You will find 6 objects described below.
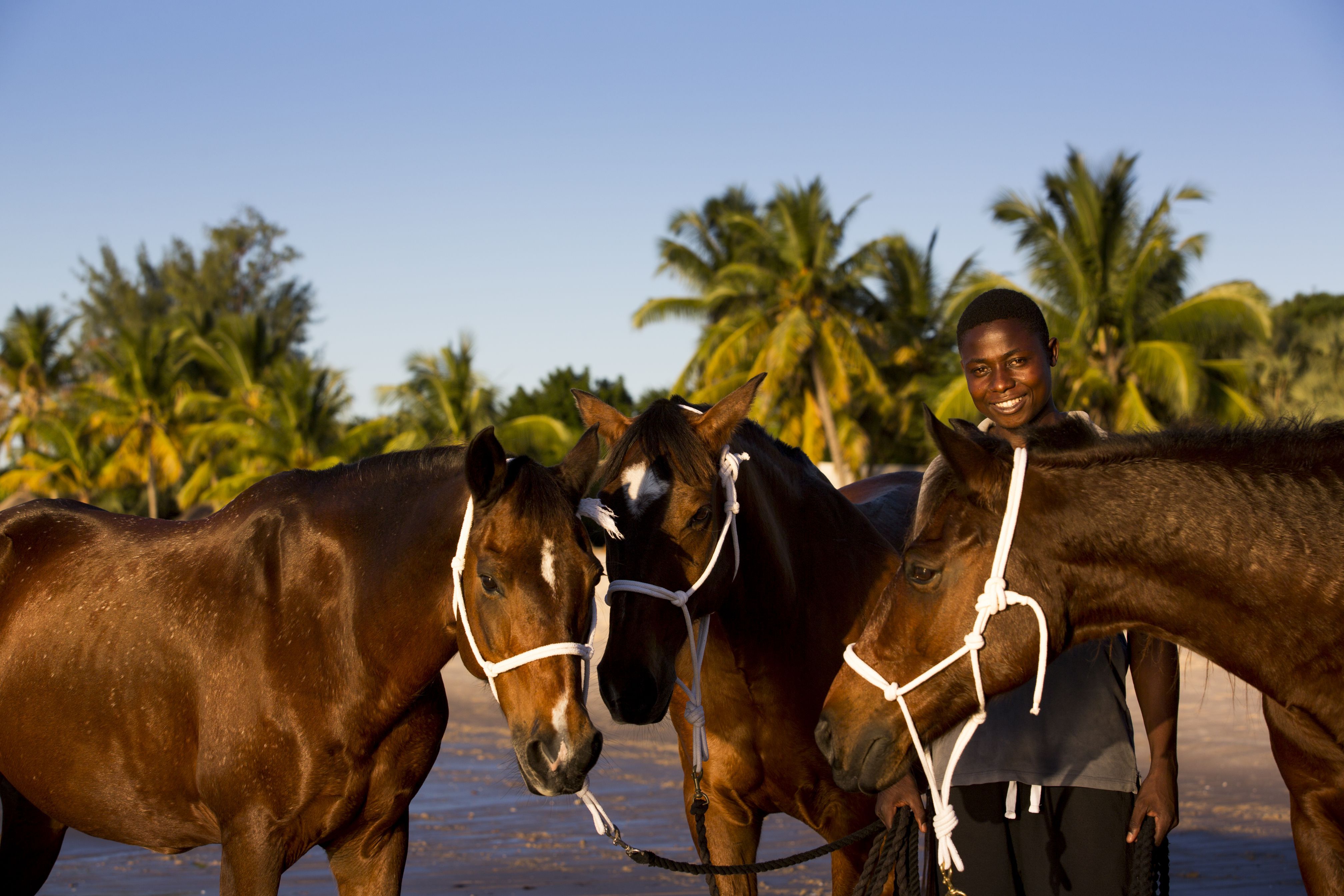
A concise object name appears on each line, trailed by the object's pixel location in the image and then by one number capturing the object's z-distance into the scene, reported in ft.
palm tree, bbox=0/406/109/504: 114.21
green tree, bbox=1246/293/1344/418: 88.99
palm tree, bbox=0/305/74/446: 139.33
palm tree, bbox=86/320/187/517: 113.09
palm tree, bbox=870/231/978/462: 99.55
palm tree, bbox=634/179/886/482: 91.86
